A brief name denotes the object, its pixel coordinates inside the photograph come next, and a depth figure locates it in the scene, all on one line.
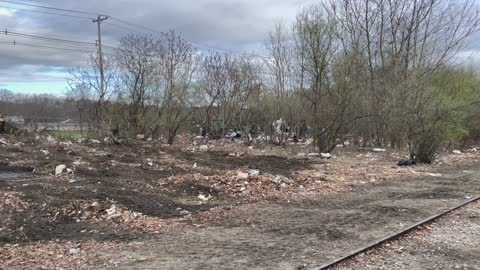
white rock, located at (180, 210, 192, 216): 9.30
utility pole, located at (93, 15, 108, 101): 28.77
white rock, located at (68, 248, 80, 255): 6.58
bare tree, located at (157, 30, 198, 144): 31.03
